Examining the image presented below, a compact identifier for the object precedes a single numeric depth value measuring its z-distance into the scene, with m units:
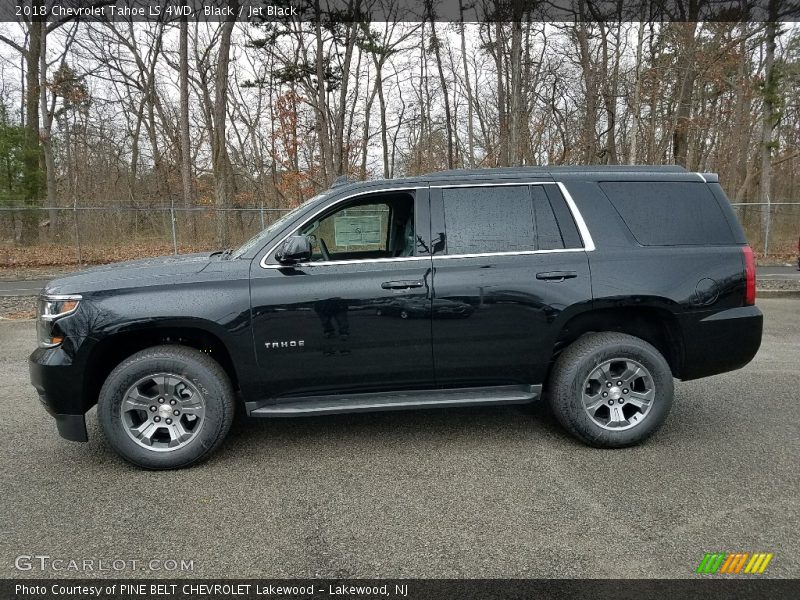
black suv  3.33
